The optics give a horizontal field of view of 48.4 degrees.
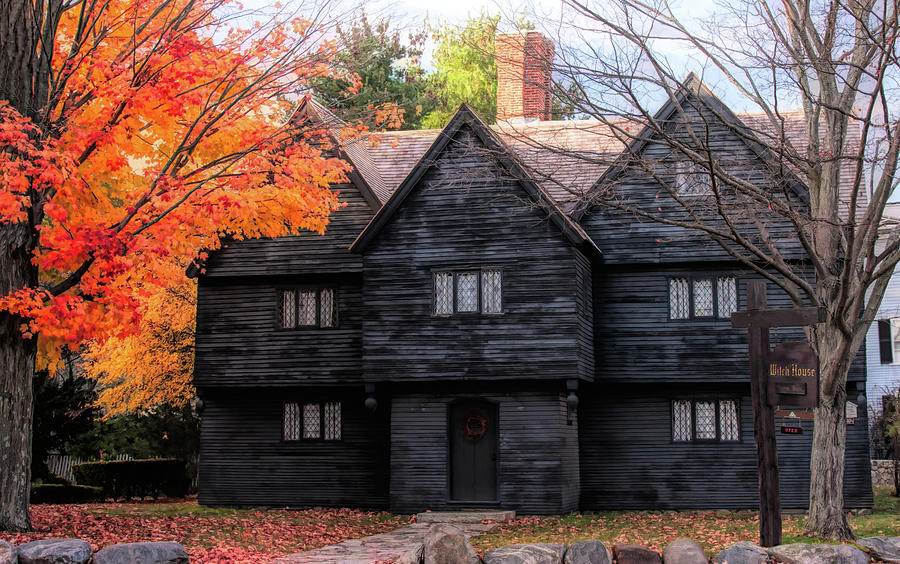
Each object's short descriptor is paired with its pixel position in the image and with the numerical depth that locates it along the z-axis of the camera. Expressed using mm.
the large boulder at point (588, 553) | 12016
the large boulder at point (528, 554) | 12031
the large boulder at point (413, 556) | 12195
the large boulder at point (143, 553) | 12016
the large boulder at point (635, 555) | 12180
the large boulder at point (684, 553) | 12125
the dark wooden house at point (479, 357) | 23031
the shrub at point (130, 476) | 28844
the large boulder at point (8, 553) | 11984
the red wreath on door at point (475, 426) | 23719
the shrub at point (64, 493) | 25766
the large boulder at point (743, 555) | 12336
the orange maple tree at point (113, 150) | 16203
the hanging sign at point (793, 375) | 14000
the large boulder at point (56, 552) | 11992
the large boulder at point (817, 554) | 12297
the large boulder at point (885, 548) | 13188
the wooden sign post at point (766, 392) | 13836
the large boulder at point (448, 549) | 11969
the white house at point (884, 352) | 35125
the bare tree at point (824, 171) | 15086
